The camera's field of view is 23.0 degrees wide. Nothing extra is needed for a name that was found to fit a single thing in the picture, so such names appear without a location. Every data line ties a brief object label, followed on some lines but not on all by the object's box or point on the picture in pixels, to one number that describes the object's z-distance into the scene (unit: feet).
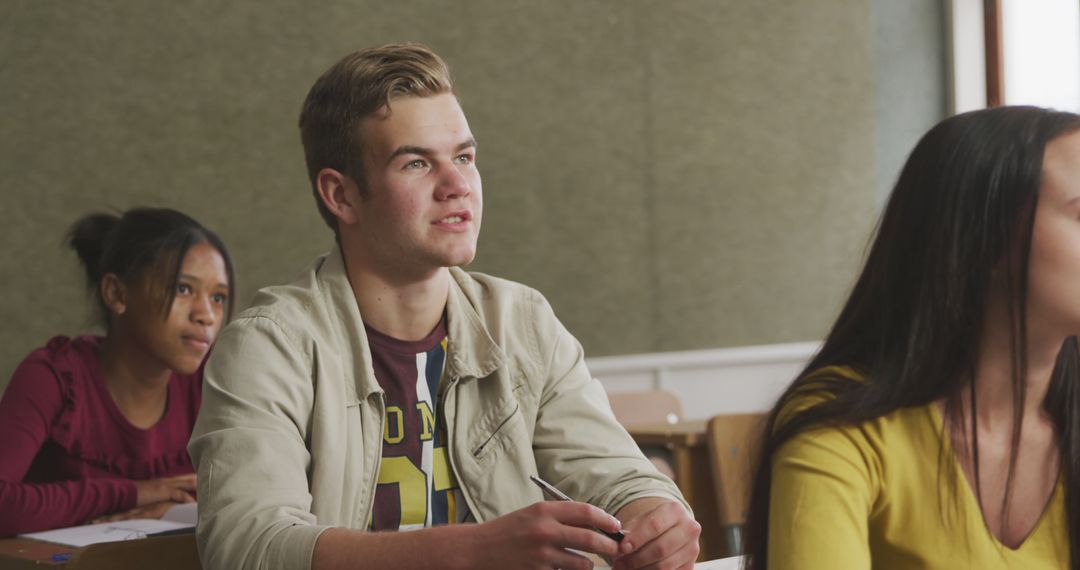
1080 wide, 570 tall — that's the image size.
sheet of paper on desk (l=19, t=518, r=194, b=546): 9.46
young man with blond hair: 8.22
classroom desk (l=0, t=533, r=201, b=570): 8.20
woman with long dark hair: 7.12
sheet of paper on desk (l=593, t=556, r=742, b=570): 8.25
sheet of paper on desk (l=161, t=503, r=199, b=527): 9.89
